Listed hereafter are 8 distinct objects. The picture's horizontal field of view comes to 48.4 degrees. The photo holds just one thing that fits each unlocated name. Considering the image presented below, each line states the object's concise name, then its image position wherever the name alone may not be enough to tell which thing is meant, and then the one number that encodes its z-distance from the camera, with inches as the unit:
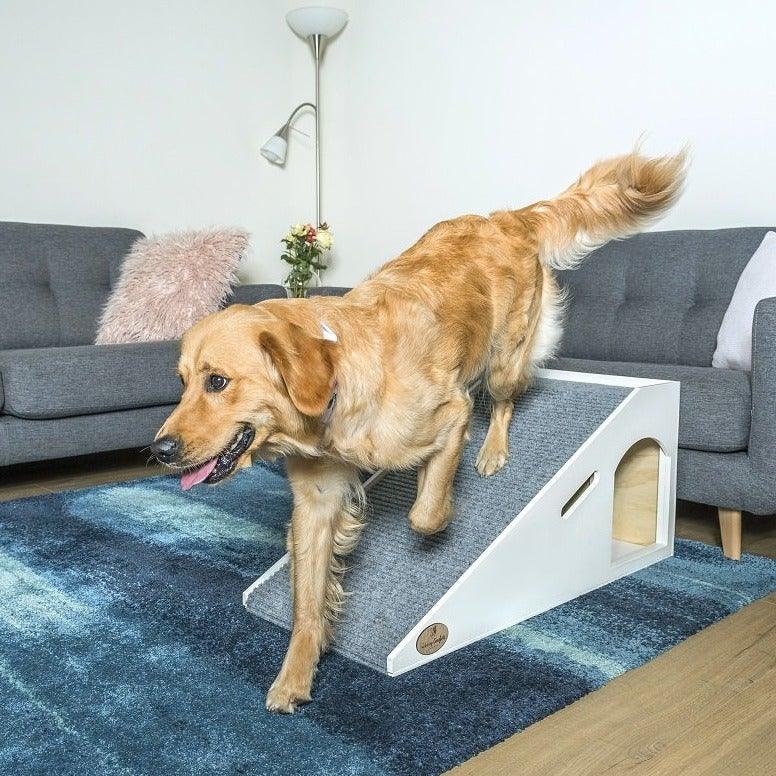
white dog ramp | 73.4
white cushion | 110.2
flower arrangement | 187.8
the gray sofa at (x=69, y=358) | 122.6
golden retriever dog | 61.6
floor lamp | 190.1
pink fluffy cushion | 148.2
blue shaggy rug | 58.1
